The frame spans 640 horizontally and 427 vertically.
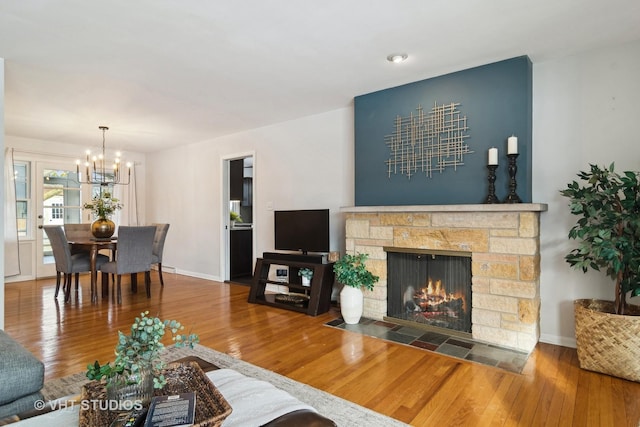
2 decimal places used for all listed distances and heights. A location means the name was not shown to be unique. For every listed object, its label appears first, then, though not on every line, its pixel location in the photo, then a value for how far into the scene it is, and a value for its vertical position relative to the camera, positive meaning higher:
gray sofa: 1.46 -0.73
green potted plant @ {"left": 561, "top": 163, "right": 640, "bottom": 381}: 2.24 -0.35
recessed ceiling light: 2.80 +1.24
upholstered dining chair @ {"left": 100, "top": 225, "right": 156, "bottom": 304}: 4.27 -0.55
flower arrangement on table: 4.64 +0.03
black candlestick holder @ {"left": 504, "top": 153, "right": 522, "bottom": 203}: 2.79 +0.22
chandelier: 6.39 +0.68
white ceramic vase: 3.37 -0.92
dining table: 4.33 -0.48
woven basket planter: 2.22 -0.87
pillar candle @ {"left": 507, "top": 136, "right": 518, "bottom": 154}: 2.74 +0.50
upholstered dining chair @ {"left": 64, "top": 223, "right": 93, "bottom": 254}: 5.19 -0.34
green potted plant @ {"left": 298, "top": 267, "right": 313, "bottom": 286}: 3.99 -0.75
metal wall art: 3.14 +0.64
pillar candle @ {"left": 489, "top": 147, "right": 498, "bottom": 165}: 2.87 +0.44
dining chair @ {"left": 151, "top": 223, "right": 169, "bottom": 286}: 5.29 -0.51
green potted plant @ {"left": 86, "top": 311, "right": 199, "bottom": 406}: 1.11 -0.50
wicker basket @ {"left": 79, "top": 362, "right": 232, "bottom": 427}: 1.09 -0.64
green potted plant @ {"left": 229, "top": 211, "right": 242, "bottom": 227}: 6.44 -0.15
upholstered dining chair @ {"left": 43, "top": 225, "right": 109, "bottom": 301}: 4.31 -0.65
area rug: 1.81 -1.09
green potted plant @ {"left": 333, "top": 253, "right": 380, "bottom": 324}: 3.38 -0.72
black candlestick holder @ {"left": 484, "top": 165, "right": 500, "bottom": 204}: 2.90 +0.20
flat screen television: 3.97 -0.25
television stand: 3.74 -0.88
